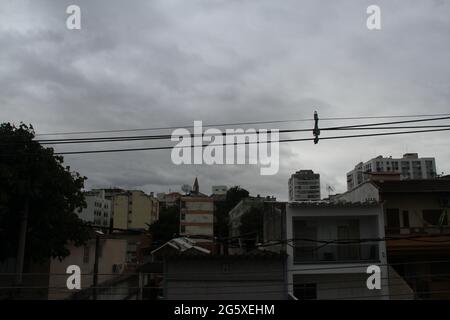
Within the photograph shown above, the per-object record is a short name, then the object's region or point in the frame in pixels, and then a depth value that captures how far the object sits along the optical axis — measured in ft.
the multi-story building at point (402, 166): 165.58
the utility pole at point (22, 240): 46.85
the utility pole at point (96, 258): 70.90
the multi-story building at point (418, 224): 84.99
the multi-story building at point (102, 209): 321.32
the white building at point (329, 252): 78.59
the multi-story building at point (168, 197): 430.20
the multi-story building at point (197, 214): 263.90
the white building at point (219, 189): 477.44
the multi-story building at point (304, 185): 298.15
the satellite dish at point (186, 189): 308.15
